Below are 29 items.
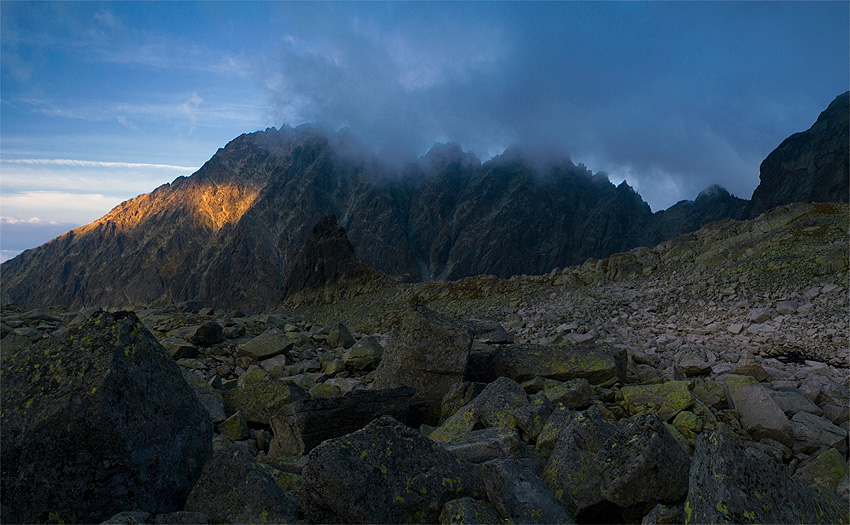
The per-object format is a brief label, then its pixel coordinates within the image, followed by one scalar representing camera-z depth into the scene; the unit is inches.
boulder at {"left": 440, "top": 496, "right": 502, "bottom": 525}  146.3
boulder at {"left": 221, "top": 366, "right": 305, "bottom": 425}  293.9
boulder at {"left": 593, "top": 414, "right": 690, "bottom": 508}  164.9
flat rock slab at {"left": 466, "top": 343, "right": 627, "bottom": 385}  335.0
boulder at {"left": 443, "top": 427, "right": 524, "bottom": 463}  203.6
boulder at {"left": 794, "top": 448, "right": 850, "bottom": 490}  202.4
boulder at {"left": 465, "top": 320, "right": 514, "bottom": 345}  453.4
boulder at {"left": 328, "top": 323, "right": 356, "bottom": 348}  594.9
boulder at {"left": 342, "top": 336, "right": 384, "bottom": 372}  439.8
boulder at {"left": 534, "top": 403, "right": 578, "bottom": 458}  213.2
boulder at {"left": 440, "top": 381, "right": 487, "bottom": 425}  301.6
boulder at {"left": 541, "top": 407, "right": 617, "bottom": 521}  173.6
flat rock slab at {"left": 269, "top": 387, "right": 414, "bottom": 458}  249.0
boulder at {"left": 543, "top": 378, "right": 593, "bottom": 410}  275.4
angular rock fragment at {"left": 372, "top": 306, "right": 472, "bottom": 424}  323.0
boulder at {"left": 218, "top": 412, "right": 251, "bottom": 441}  271.1
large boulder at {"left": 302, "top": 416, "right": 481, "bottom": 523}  160.9
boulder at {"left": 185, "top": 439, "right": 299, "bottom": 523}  172.2
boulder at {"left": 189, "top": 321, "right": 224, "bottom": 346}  492.4
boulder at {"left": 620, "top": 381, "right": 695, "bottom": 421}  258.2
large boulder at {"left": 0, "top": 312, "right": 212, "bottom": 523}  163.0
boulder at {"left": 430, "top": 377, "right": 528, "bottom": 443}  245.8
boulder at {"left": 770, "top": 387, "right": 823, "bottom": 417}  267.9
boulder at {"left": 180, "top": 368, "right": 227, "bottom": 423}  280.7
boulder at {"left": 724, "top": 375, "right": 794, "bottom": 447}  245.0
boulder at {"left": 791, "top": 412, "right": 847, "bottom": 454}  234.1
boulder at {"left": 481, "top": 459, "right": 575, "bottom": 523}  156.8
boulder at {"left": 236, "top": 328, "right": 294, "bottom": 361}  471.4
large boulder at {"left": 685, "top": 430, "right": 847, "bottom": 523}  128.6
